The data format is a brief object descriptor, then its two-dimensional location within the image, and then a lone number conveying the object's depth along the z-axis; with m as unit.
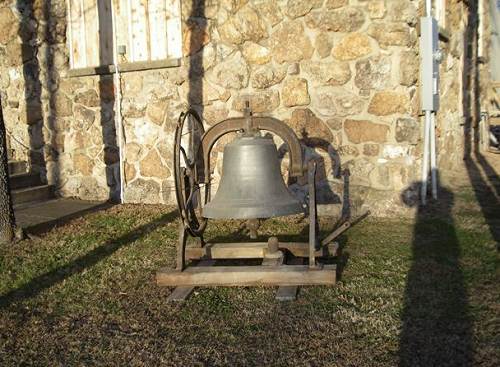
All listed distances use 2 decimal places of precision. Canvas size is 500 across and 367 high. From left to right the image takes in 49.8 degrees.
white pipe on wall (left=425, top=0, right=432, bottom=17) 5.30
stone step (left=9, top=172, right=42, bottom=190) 6.82
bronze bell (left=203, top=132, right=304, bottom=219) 3.41
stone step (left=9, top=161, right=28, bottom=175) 6.98
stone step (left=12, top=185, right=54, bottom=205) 6.55
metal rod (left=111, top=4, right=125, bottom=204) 6.34
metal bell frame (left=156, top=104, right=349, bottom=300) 3.44
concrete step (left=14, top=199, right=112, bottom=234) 5.41
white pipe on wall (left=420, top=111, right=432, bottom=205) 5.36
